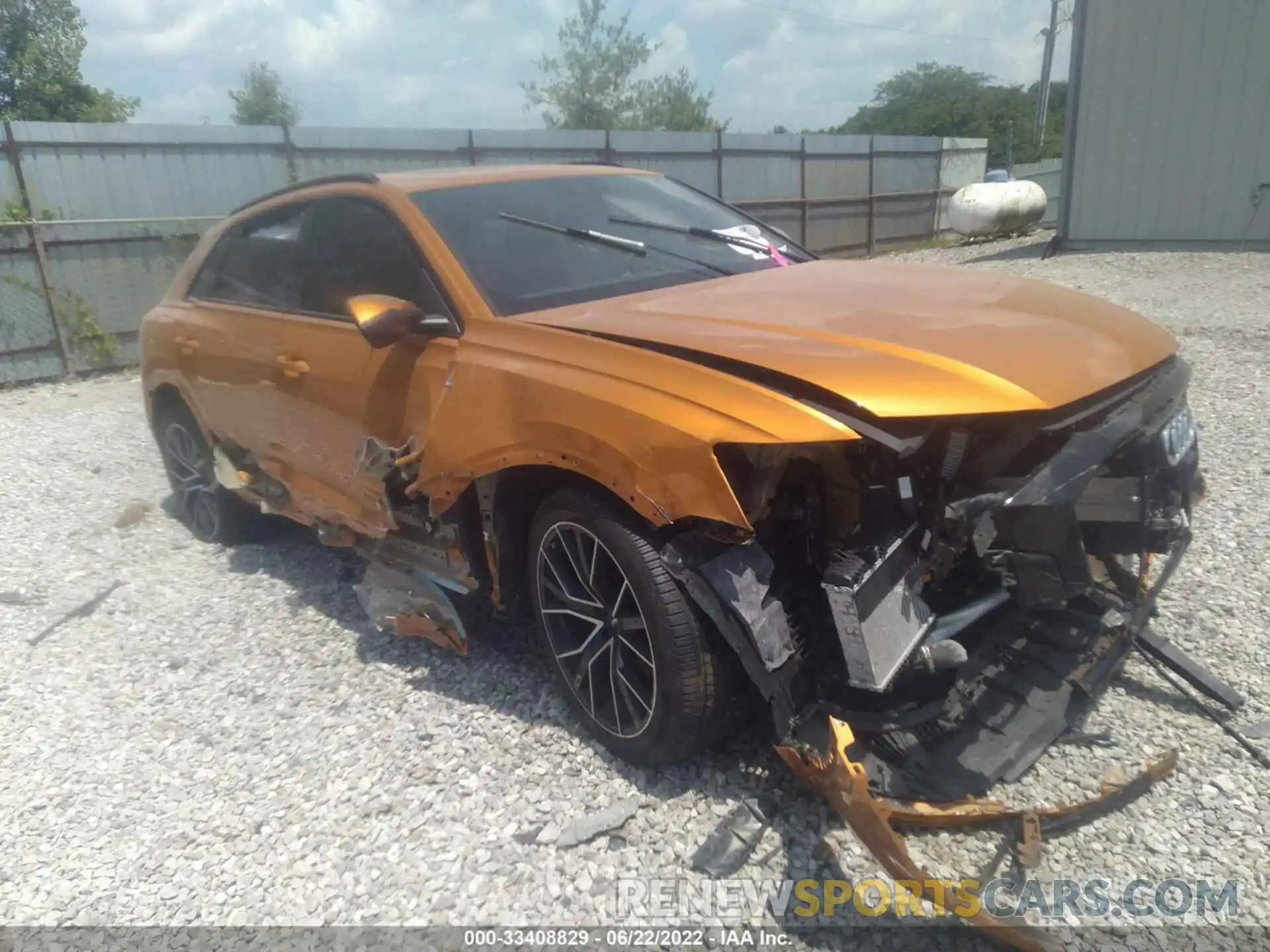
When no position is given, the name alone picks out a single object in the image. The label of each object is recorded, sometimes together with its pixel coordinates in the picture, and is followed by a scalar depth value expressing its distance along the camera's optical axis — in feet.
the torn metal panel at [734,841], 7.95
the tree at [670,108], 126.62
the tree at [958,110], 135.58
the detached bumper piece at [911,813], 6.72
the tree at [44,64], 90.89
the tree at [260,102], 128.88
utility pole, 117.70
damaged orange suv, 7.54
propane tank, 58.08
